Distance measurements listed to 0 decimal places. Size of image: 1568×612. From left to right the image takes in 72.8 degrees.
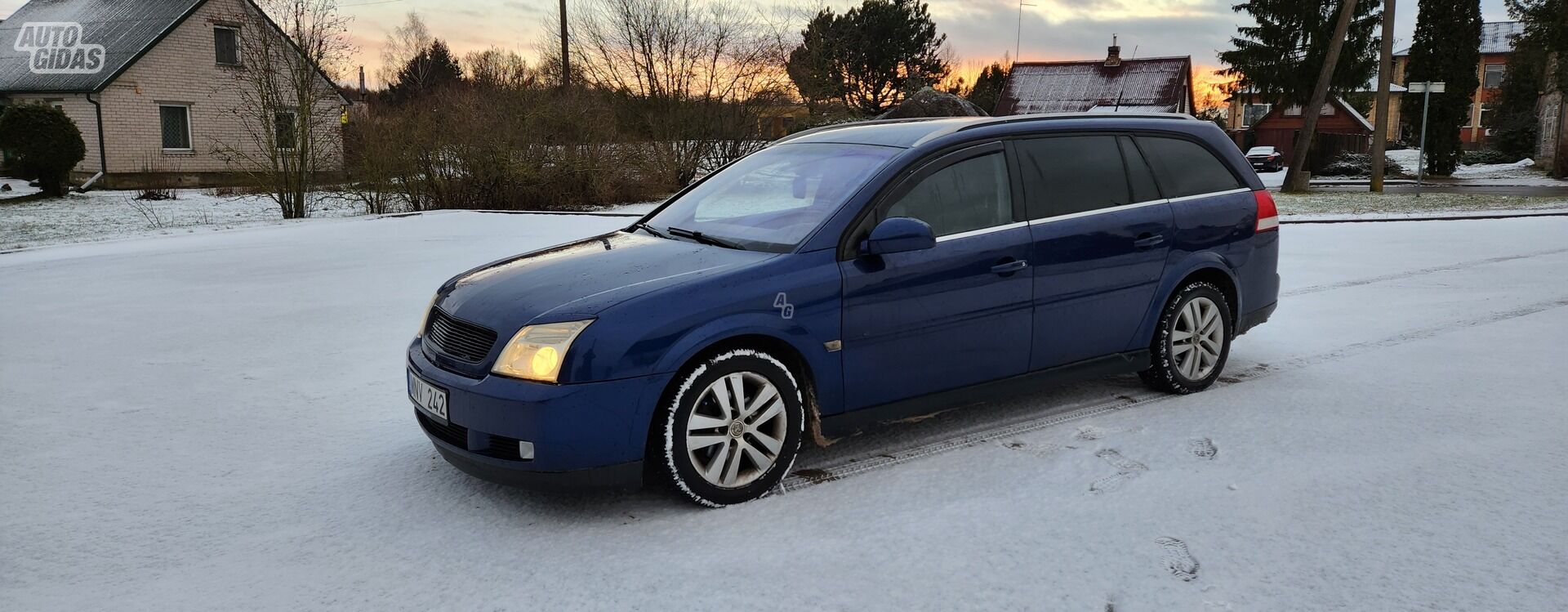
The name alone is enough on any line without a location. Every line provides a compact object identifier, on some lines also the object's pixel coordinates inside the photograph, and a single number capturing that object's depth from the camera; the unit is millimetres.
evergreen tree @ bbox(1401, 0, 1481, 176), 45094
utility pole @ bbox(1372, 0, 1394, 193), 26359
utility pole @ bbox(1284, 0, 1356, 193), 27078
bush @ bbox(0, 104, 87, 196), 24906
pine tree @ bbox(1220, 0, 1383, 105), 37094
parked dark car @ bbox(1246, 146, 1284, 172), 48094
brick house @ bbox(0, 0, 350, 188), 31906
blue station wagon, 3898
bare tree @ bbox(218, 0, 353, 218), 18688
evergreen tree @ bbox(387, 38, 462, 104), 62312
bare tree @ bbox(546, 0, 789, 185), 26609
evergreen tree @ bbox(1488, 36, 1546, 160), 53031
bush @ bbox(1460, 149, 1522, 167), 53969
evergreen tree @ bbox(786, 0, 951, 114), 52969
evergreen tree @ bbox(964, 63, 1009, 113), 63938
